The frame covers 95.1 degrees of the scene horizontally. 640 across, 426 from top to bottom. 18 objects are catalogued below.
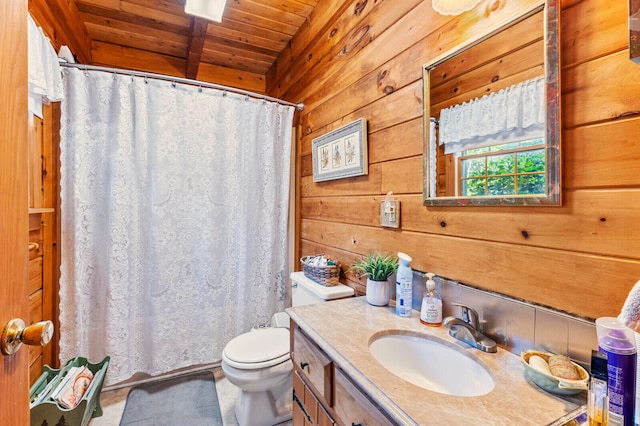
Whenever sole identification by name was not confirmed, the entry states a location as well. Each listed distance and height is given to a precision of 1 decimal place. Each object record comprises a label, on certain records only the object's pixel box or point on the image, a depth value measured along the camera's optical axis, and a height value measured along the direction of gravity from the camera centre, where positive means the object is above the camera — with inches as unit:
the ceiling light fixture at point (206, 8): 66.1 +47.3
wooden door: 22.1 +1.1
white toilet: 59.1 -31.8
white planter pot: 49.7 -13.8
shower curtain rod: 67.5 +34.3
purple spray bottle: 20.6 -11.4
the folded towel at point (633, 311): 21.4 -7.3
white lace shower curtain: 69.2 -1.8
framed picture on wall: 60.7 +14.0
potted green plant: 49.8 -11.5
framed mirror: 31.1 +11.9
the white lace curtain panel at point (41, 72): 52.0 +26.6
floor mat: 65.0 -45.9
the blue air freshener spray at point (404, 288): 45.0 -11.8
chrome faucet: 34.6 -14.9
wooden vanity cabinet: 30.2 -21.8
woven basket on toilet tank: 64.1 -13.8
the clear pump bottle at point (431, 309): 41.6 -13.9
